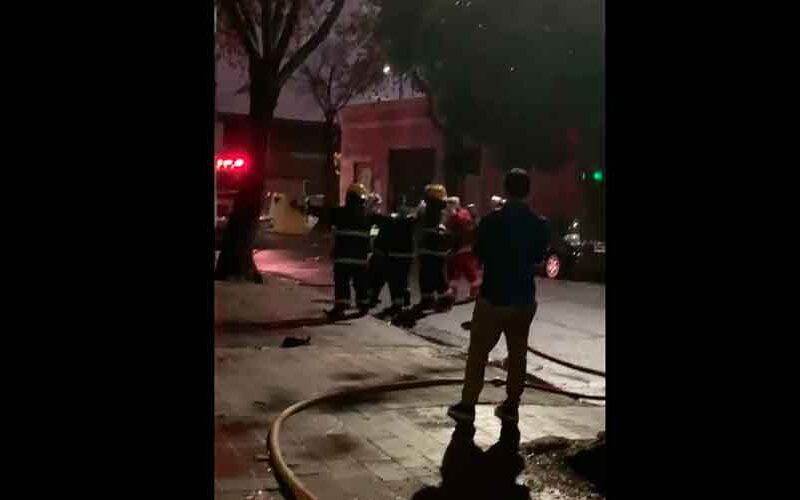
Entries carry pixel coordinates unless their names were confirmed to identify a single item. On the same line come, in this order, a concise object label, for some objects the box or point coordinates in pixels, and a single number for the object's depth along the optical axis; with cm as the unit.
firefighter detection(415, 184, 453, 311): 1320
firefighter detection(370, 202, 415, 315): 1295
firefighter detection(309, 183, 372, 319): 1226
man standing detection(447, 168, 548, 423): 632
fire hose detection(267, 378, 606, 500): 491
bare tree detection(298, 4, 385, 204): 3812
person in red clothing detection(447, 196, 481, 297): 1380
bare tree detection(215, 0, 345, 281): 1593
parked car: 2023
